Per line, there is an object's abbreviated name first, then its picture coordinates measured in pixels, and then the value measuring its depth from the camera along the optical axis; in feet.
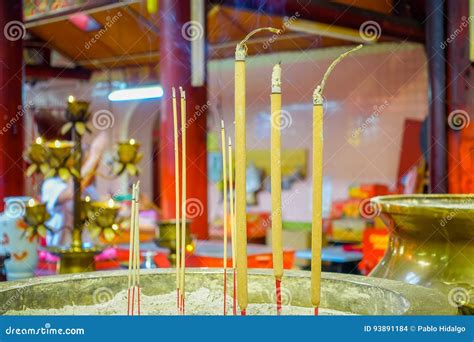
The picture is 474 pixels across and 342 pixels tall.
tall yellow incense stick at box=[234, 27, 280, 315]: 3.77
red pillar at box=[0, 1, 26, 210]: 17.35
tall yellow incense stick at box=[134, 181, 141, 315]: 4.65
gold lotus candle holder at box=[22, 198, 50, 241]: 10.89
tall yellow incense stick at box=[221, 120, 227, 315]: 4.99
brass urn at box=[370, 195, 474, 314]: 5.73
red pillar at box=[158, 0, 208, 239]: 19.02
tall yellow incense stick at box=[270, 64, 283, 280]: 3.75
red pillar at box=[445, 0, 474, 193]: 21.54
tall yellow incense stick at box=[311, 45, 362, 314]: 3.83
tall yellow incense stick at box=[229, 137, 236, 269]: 4.85
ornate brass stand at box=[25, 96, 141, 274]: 11.01
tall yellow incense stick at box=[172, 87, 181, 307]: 4.79
